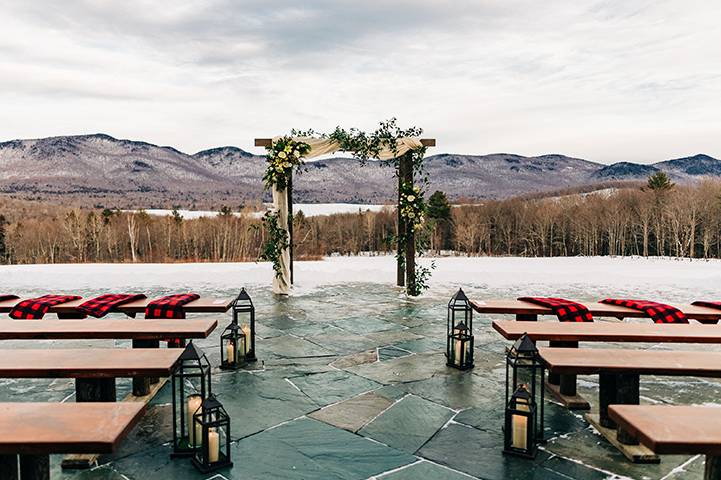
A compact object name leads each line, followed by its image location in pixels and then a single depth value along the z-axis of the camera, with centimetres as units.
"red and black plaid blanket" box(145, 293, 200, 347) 359
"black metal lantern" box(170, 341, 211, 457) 211
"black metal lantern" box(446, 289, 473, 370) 352
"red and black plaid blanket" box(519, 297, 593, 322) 352
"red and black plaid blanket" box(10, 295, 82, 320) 365
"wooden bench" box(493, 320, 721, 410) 278
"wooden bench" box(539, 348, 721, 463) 223
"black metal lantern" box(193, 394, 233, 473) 205
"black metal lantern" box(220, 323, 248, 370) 352
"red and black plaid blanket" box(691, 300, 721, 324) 363
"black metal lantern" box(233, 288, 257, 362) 357
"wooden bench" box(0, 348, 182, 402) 213
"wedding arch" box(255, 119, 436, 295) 671
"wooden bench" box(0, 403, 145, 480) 145
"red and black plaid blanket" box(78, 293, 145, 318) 362
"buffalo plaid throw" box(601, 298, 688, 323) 343
